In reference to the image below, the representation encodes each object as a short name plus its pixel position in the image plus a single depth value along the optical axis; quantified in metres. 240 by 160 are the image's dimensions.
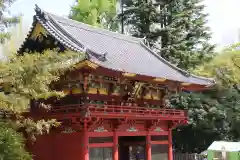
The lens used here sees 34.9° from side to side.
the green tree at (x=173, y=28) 31.94
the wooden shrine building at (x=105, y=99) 16.84
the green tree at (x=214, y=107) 29.27
